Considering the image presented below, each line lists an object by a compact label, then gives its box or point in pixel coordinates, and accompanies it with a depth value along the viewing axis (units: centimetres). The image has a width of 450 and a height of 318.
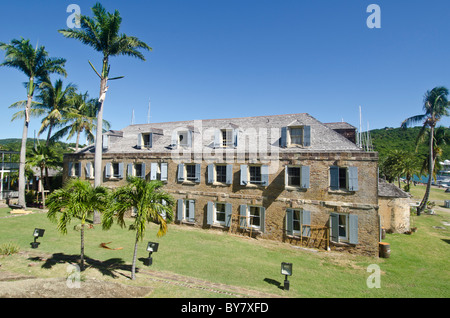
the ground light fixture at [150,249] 1167
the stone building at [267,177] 1631
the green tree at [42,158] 2495
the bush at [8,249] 1228
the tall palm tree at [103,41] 1980
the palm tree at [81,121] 2958
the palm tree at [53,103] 2777
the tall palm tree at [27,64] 2369
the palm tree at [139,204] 966
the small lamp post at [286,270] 998
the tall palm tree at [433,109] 2747
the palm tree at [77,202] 997
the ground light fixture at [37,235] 1348
